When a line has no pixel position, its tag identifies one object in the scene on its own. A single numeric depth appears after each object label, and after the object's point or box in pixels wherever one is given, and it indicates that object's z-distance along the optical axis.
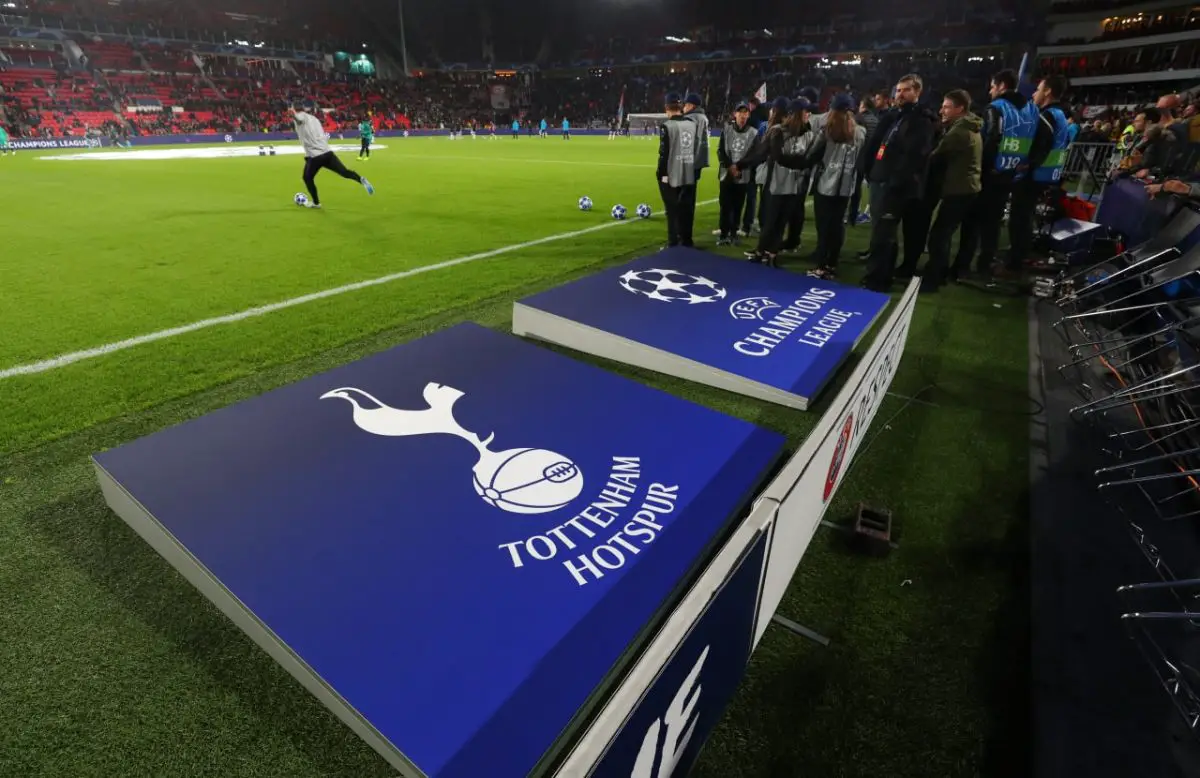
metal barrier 2.17
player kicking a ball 8.70
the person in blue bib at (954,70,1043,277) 5.79
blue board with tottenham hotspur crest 1.68
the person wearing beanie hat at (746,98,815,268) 5.59
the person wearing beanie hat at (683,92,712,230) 6.61
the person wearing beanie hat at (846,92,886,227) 8.06
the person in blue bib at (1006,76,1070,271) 5.87
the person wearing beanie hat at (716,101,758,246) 7.00
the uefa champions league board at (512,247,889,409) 3.84
